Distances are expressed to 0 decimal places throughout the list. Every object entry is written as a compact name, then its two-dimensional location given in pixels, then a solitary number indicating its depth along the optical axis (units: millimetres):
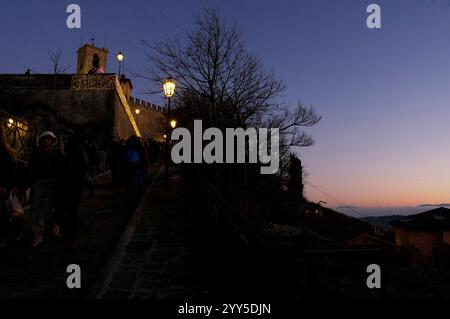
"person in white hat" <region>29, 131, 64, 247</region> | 5465
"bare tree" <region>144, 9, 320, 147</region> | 19797
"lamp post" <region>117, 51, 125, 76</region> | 32091
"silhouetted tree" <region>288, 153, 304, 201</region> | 22500
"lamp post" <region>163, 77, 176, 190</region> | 13336
